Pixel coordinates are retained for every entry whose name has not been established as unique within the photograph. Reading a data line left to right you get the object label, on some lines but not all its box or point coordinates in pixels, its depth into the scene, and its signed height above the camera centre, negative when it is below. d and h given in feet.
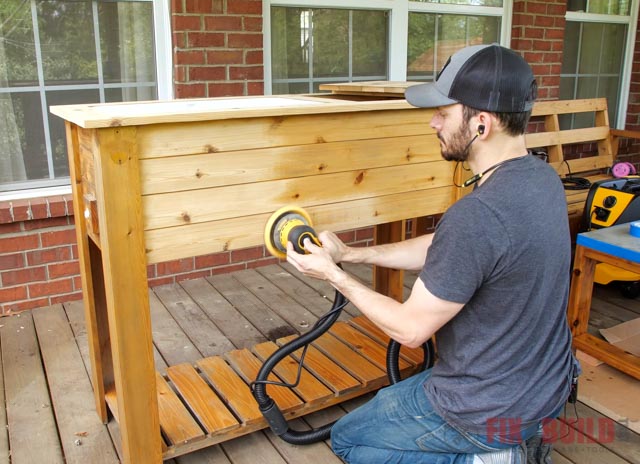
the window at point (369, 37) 12.51 +0.76
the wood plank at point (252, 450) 7.07 -4.21
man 4.75 -1.67
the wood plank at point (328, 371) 7.72 -3.73
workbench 8.16 -2.76
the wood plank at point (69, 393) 7.18 -4.14
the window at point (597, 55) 16.42 +0.50
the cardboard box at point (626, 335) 9.42 -3.94
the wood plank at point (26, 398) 7.17 -4.13
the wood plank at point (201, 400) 6.92 -3.75
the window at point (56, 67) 10.18 +0.09
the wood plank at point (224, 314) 9.96 -4.03
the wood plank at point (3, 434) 7.05 -4.15
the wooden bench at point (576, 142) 13.99 -1.54
